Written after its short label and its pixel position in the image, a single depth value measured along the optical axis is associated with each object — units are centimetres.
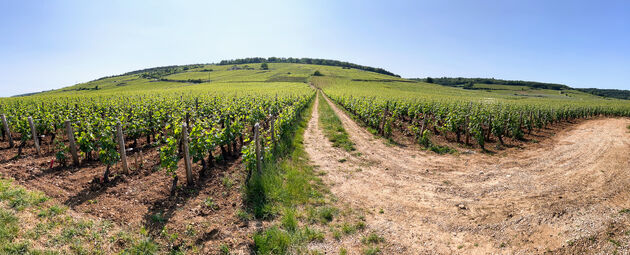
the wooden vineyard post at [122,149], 715
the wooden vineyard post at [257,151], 740
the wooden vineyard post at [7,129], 942
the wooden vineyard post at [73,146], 738
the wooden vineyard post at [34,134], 866
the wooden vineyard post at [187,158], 651
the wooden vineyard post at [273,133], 1018
